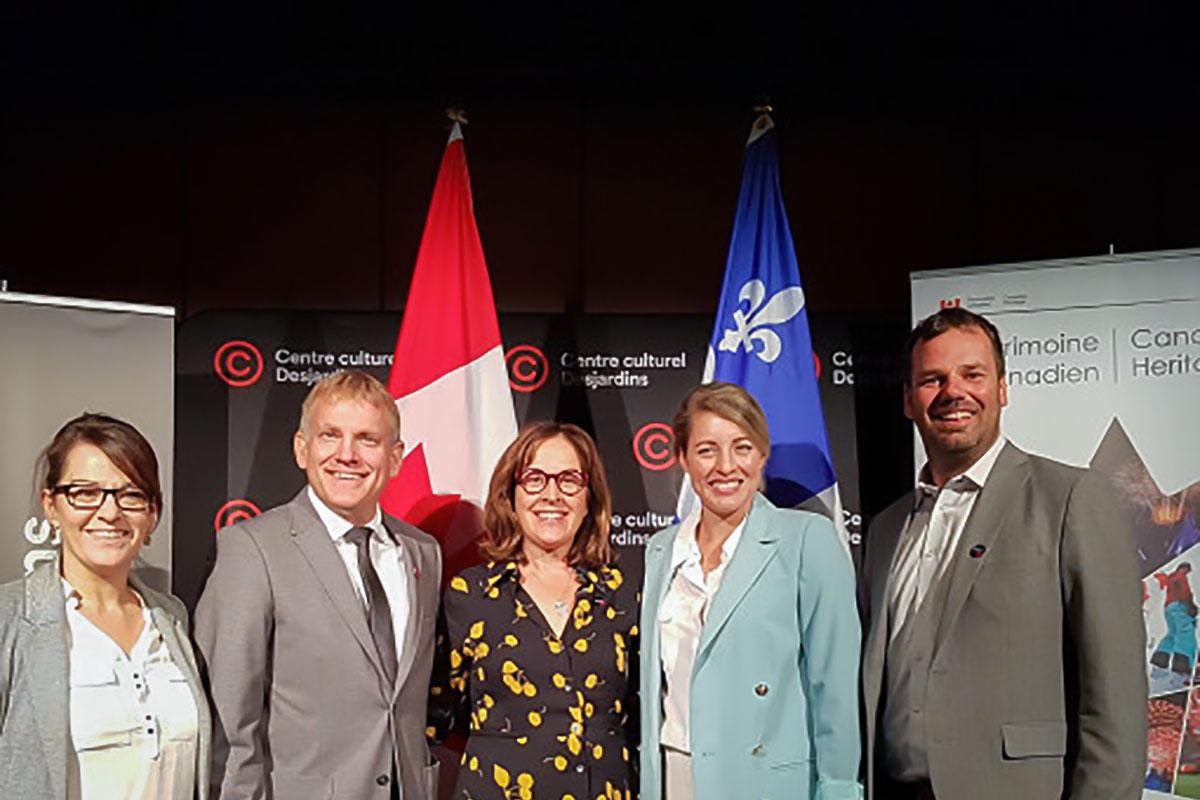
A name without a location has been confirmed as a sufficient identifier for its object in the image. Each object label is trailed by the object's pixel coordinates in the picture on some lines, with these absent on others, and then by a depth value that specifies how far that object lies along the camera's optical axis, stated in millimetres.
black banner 4895
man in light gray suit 3230
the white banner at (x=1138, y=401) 4254
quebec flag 4410
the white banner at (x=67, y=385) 4121
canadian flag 4426
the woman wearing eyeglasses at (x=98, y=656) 2781
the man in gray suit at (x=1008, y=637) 3115
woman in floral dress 3283
